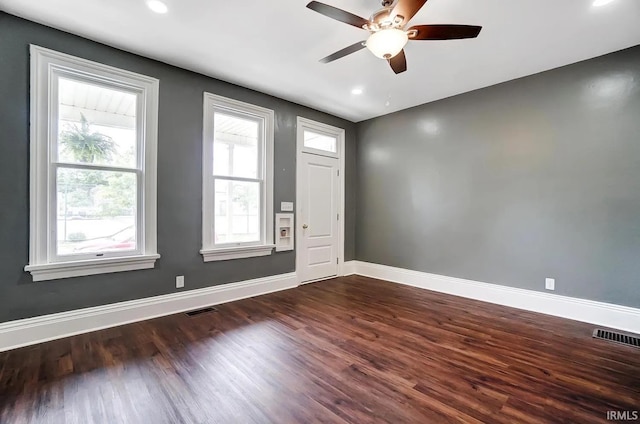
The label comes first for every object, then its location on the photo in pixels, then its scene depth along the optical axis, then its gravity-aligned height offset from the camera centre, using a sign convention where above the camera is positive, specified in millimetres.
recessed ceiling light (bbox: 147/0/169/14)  2354 +1713
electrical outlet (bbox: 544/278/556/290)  3436 -860
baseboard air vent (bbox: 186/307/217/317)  3369 -1191
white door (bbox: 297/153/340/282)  4781 -98
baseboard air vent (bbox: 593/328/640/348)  2691 -1216
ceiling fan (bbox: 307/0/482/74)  1940 +1355
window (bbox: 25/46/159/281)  2639 +440
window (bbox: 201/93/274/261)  3697 +438
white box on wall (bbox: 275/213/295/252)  4434 -320
